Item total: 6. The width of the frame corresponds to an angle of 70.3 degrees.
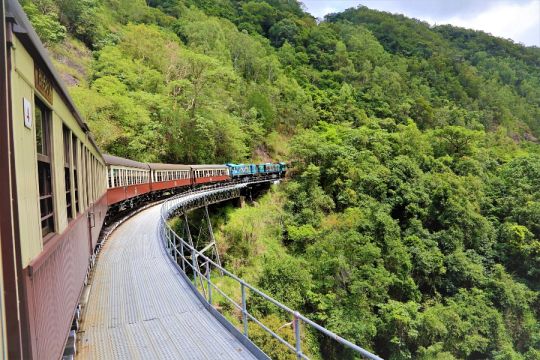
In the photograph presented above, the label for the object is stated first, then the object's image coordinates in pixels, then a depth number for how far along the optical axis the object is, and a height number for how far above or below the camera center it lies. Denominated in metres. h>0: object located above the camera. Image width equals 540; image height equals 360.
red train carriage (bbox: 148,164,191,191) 22.36 +0.11
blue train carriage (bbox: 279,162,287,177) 41.02 +0.41
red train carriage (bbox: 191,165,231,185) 29.50 +0.18
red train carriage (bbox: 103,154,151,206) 13.45 +0.05
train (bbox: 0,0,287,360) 2.05 -0.11
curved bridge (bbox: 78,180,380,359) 4.91 -2.20
